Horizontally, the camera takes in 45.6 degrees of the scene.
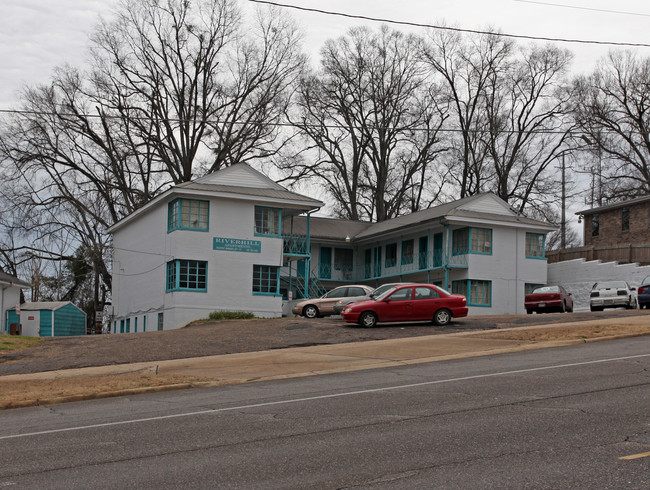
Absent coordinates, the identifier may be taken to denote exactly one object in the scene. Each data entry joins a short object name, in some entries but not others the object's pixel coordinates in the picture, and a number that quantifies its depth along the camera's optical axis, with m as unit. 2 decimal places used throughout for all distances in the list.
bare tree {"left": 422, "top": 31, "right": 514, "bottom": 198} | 55.86
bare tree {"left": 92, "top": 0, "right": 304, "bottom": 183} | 49.47
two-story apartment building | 34.78
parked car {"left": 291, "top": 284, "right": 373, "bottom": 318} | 31.44
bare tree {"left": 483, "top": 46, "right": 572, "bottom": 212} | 55.25
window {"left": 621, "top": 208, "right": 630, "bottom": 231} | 46.52
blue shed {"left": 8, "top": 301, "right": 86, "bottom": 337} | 44.56
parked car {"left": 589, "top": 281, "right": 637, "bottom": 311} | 33.12
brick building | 45.12
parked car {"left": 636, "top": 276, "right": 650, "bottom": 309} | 30.33
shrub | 32.78
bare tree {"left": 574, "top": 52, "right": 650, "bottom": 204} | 53.53
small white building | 42.85
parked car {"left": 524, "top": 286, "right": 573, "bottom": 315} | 33.34
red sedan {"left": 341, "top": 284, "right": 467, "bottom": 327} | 25.52
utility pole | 57.09
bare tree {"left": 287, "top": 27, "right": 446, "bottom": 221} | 55.22
